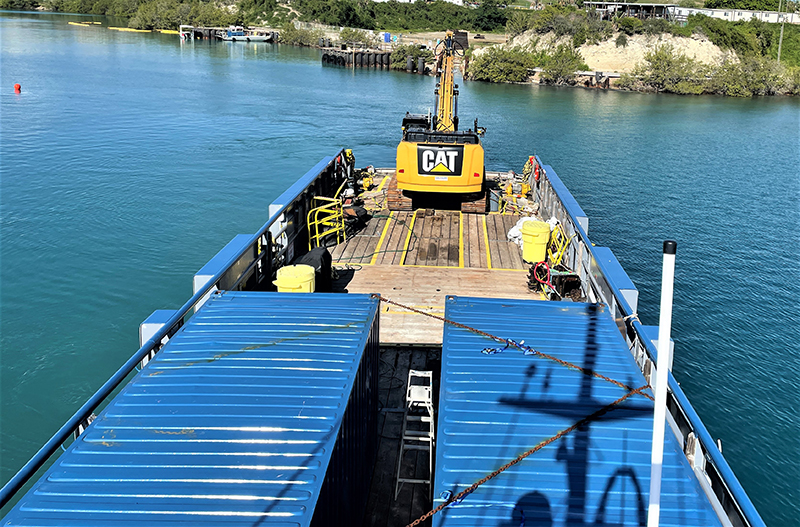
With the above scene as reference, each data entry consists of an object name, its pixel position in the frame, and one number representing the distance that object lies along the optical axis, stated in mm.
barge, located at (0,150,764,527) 5023
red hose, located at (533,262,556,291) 13273
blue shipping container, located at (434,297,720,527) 5066
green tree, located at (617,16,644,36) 77750
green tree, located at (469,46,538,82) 75625
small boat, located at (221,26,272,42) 109969
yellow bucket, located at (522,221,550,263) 14799
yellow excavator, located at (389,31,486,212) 18172
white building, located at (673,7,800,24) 88712
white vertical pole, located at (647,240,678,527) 3719
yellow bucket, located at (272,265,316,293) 11117
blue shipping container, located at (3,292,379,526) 4875
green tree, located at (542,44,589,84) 75062
